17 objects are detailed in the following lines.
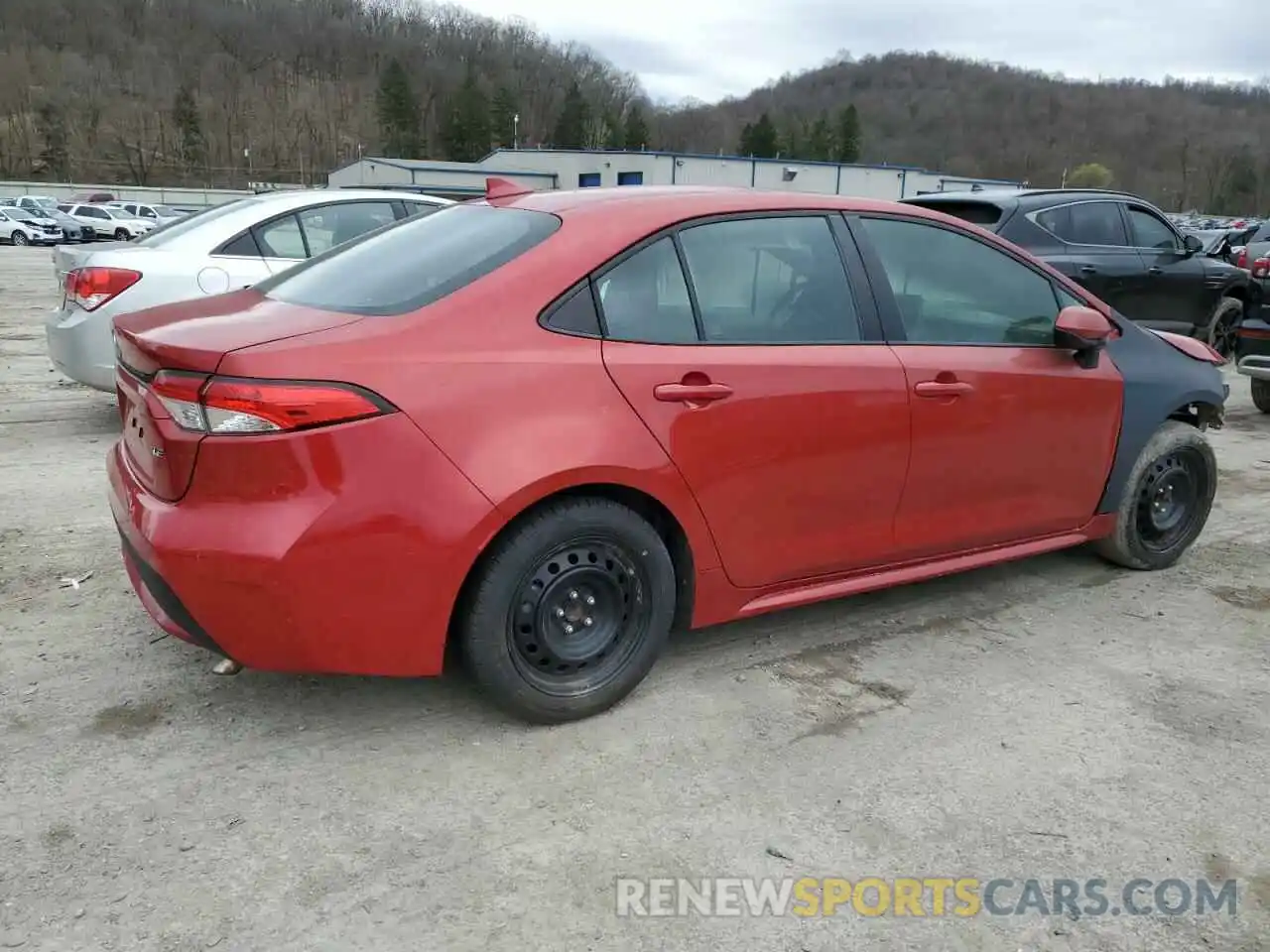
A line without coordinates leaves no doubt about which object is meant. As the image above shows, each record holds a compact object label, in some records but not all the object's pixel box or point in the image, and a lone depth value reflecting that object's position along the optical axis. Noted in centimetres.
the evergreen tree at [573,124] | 11694
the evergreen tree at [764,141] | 11031
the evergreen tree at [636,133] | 11325
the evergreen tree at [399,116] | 11062
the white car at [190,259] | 549
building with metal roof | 5334
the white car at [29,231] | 3391
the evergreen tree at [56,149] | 9350
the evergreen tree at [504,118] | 11456
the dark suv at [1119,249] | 798
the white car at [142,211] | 4191
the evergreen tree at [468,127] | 10931
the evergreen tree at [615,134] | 11275
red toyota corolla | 245
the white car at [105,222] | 3812
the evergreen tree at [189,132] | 10350
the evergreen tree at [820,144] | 10888
